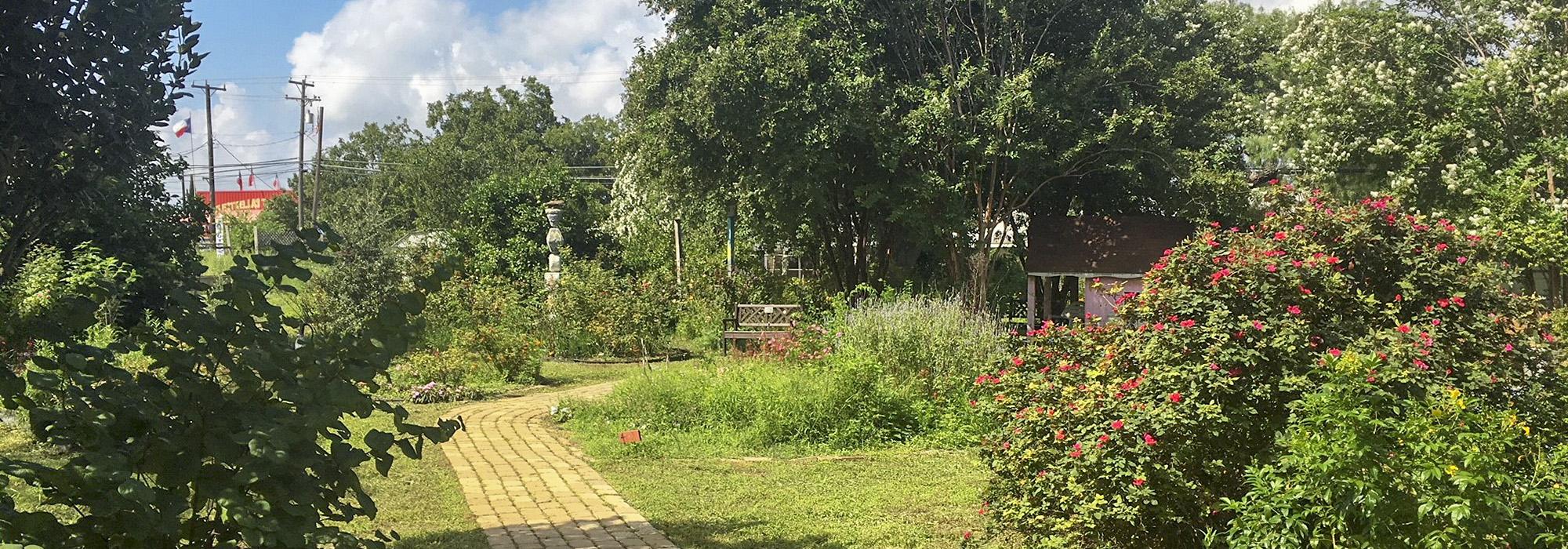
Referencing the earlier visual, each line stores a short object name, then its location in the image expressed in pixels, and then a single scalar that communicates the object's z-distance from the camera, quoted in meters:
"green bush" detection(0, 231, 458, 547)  2.86
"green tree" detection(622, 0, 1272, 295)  16.83
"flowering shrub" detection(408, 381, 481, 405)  12.19
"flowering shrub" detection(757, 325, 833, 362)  11.78
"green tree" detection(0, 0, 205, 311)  3.76
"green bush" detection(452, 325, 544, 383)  14.25
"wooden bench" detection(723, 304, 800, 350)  16.94
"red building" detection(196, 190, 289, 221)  66.19
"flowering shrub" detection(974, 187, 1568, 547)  4.83
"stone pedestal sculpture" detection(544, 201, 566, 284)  19.74
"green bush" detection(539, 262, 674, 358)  17.31
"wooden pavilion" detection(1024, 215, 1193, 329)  17.77
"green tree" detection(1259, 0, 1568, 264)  17.47
